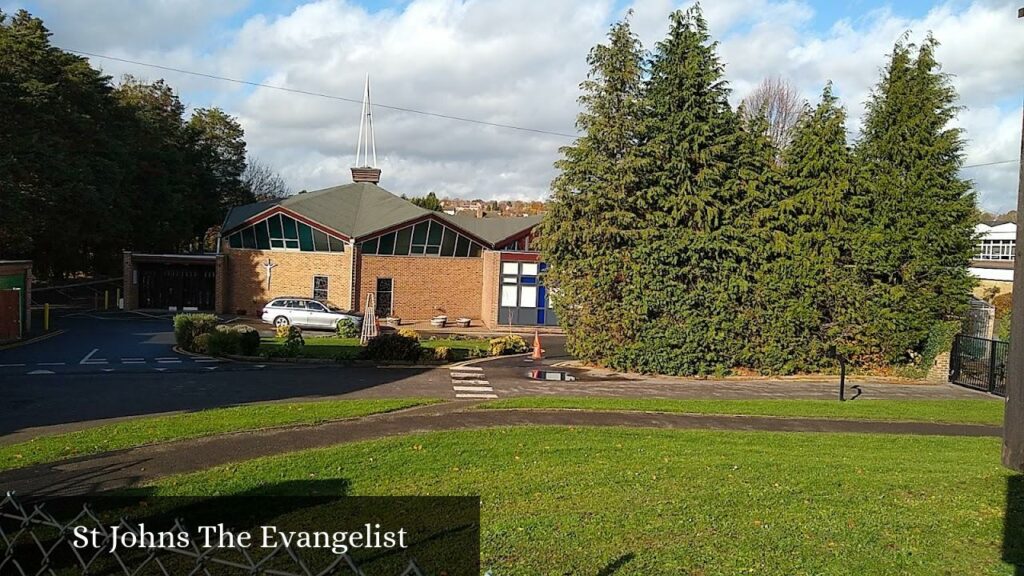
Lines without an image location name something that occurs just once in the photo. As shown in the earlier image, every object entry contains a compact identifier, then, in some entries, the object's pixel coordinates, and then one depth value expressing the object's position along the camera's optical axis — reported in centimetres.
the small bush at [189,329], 2564
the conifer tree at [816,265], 2456
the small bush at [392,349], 2419
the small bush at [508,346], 2775
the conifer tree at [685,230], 2417
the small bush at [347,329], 3250
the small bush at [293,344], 2416
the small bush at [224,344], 2406
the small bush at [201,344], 2473
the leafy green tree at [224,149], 6556
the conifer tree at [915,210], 2461
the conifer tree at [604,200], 2453
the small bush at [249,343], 2405
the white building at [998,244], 4448
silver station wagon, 3422
